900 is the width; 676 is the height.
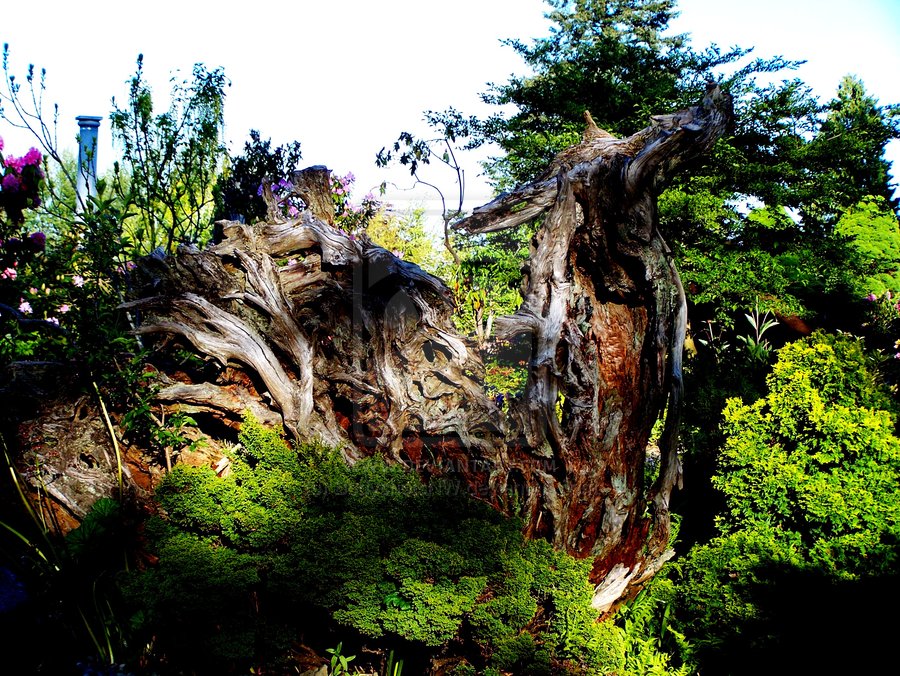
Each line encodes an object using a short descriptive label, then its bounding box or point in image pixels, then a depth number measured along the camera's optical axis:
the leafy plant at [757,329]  7.97
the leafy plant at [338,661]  3.11
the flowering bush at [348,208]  7.16
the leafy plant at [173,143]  5.87
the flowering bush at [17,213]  4.78
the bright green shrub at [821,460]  3.57
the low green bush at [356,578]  2.90
